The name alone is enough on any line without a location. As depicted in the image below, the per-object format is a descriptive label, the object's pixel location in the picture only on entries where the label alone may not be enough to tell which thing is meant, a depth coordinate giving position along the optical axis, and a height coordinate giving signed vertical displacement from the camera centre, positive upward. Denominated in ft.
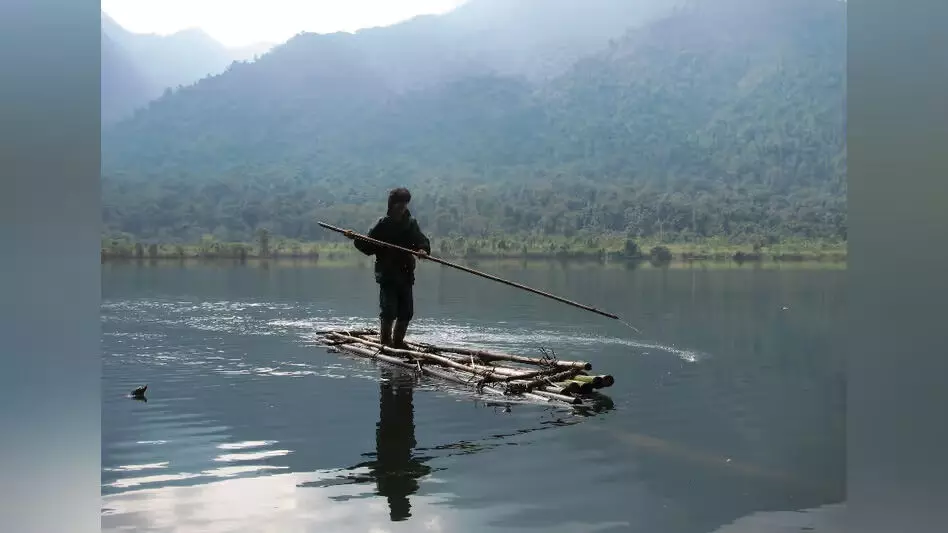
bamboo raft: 38.42 -6.09
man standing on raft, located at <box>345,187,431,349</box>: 44.88 -0.48
